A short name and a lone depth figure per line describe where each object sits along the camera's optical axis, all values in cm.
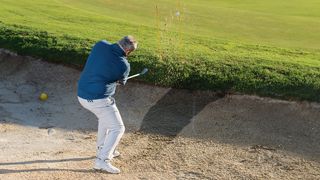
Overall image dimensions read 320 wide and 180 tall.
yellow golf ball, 1139
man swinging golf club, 802
